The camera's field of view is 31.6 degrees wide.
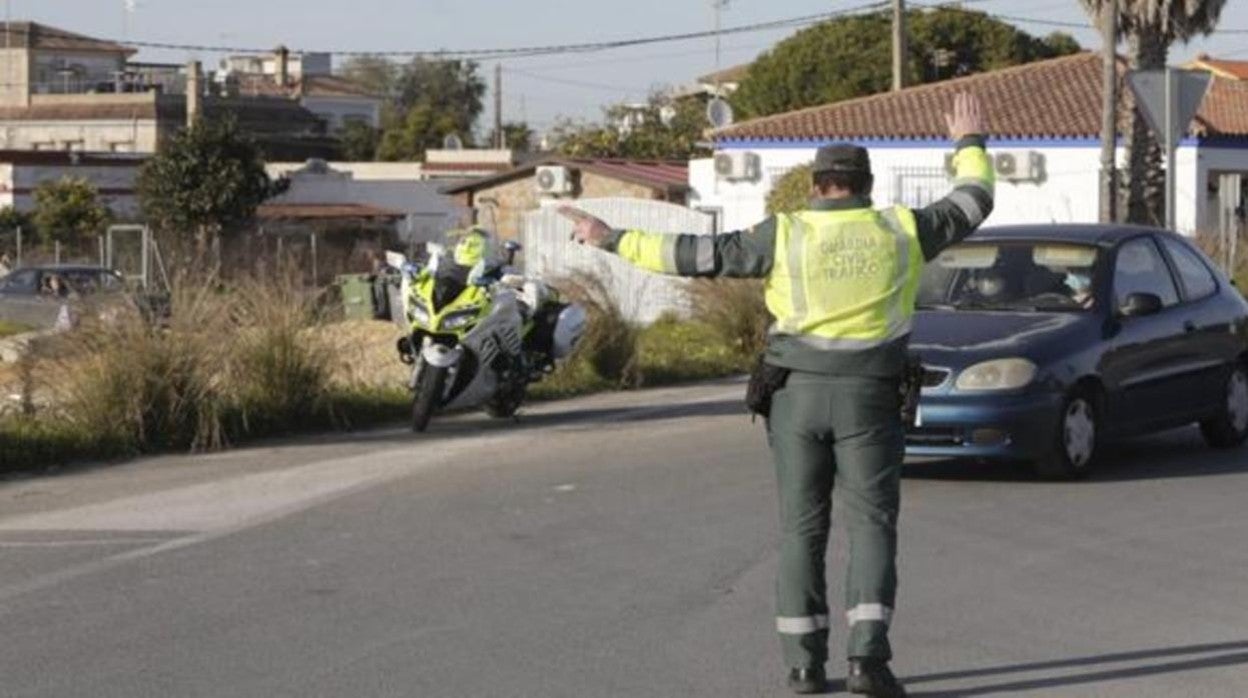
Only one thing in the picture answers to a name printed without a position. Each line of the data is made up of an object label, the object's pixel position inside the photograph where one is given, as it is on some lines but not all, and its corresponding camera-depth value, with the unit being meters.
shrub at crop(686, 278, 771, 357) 20.80
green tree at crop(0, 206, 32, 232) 55.72
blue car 12.01
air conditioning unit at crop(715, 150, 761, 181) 48.72
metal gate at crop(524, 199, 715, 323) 29.41
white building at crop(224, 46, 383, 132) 99.19
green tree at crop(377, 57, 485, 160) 106.53
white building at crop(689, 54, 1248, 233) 46.06
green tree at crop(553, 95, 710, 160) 68.44
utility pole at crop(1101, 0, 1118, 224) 31.02
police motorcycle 15.00
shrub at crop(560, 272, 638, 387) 18.45
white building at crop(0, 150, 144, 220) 61.09
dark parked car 30.34
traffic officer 6.93
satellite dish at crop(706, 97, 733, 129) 53.12
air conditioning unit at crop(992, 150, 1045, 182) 46.00
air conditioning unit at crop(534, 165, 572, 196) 49.50
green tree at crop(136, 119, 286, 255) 52.03
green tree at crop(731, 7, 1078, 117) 71.19
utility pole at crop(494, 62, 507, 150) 98.81
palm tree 37.16
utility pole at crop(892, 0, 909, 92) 45.97
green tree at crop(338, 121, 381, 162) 96.56
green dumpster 26.64
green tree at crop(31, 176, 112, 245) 53.75
